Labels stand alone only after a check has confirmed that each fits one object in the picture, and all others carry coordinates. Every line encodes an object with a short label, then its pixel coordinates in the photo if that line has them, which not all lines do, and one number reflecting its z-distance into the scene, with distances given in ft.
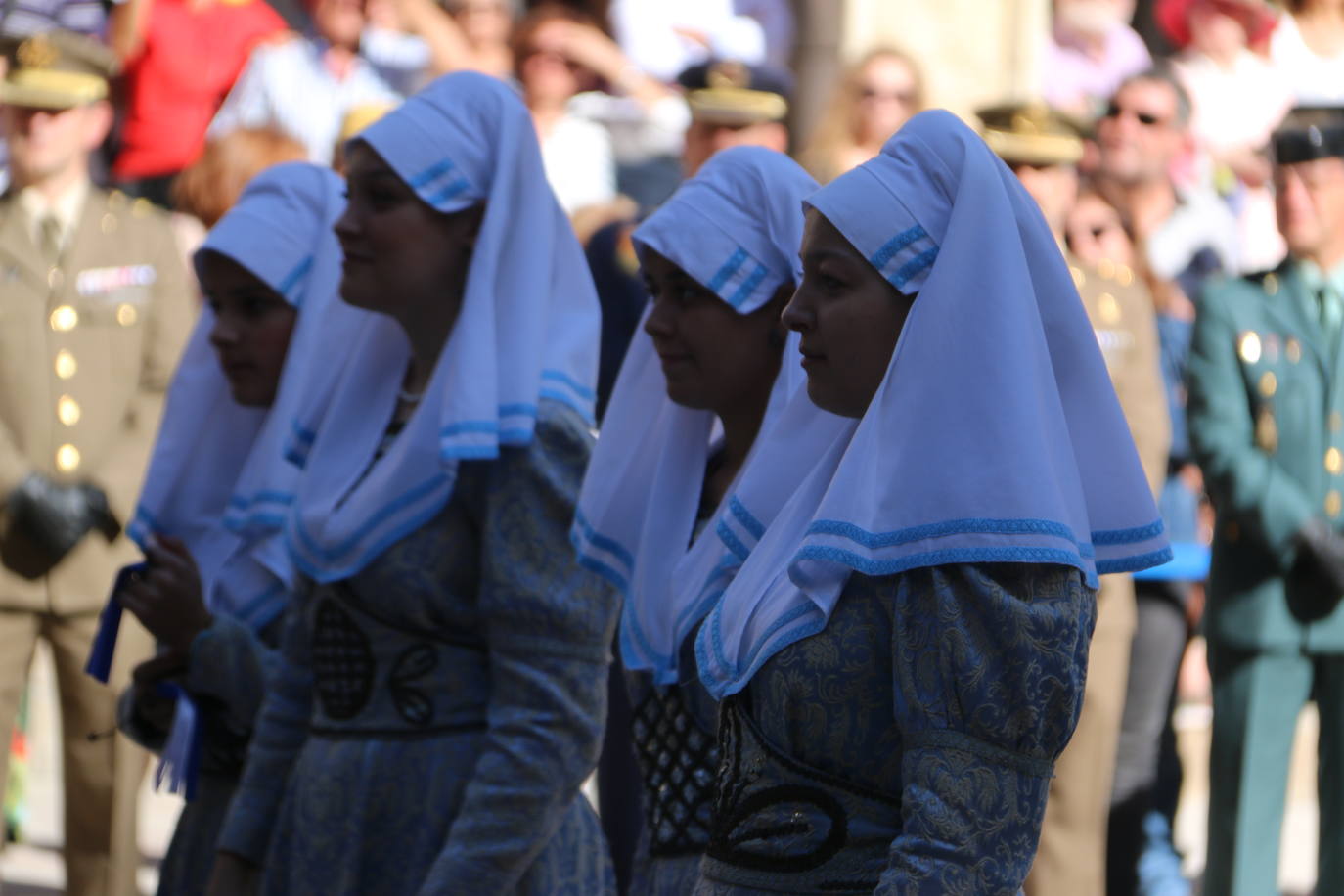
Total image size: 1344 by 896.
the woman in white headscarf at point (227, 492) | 25.00
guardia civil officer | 37.63
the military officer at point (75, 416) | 39.73
